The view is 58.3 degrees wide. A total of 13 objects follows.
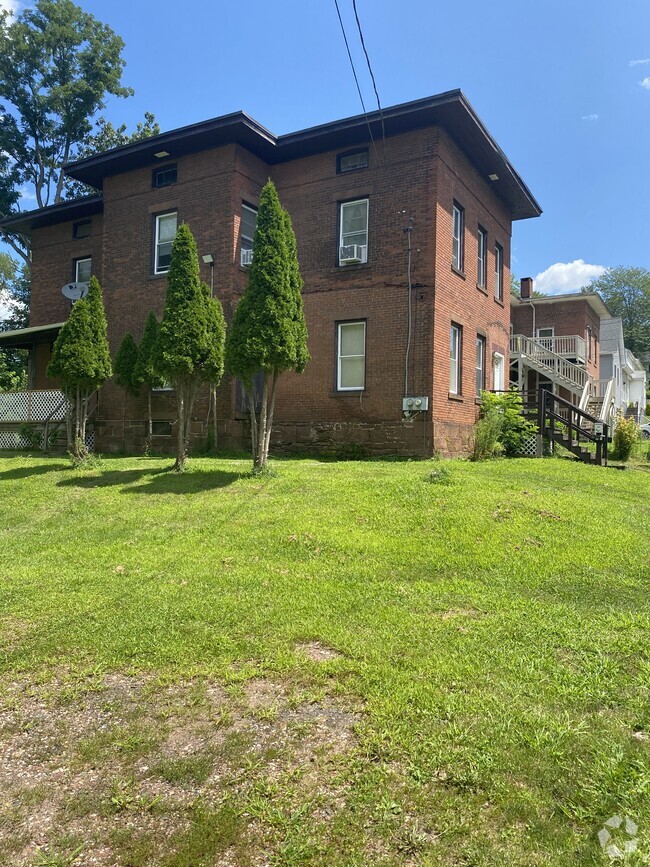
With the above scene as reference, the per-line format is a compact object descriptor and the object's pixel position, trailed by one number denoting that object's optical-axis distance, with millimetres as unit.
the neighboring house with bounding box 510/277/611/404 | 22312
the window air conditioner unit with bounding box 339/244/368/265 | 14086
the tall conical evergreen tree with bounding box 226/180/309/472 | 9516
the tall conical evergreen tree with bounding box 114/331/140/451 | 14703
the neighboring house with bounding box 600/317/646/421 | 35312
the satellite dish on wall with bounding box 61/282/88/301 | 16750
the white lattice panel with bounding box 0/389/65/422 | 16250
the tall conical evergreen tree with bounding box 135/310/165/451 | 13719
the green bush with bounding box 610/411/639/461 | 14859
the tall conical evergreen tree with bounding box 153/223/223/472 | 10008
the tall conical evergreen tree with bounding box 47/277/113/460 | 11273
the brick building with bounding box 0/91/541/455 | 13469
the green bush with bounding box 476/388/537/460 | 14562
